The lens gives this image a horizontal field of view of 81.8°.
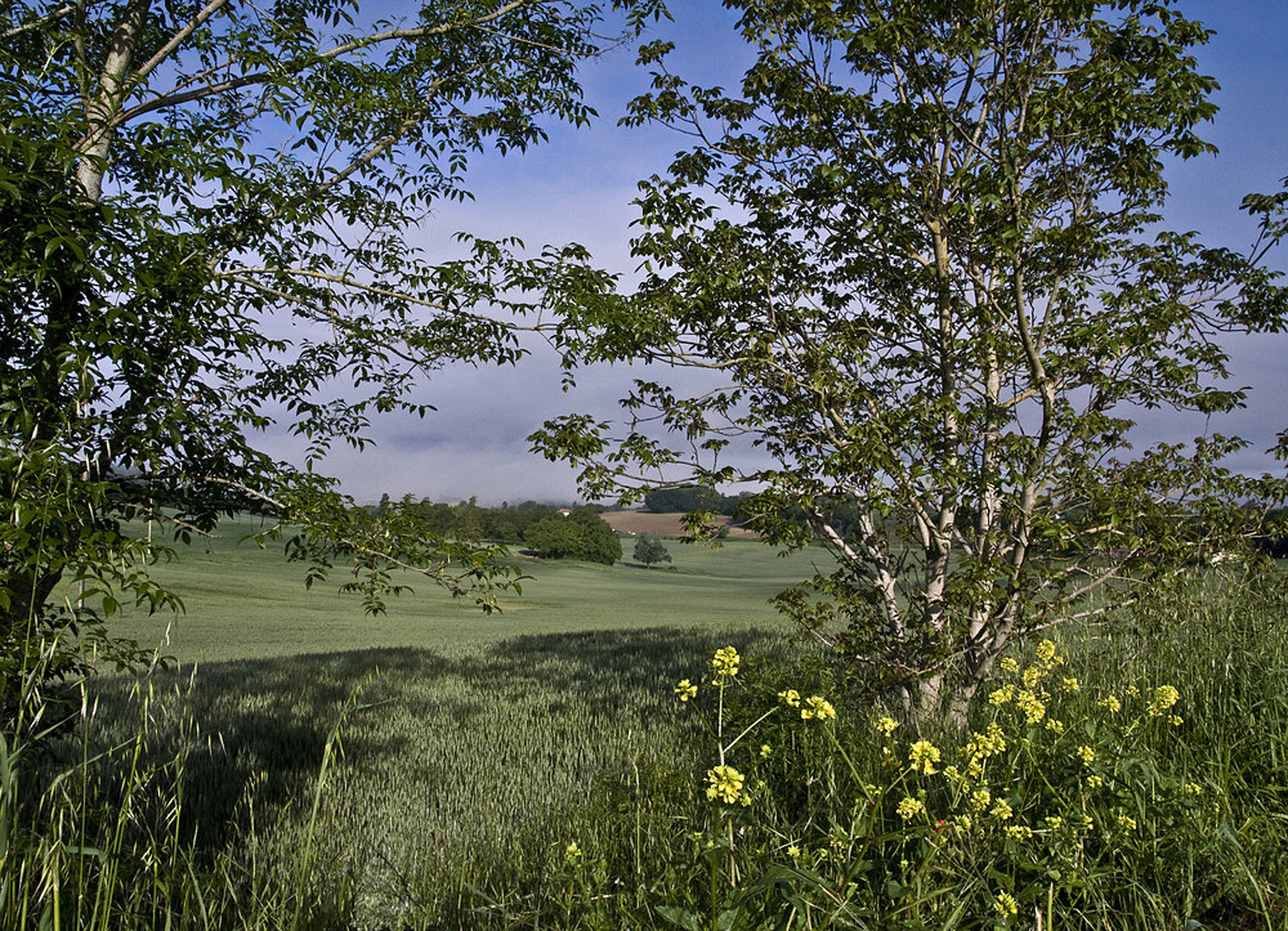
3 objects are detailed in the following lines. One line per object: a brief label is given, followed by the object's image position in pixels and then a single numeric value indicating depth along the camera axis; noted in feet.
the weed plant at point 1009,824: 8.04
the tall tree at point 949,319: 17.62
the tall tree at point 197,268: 11.36
